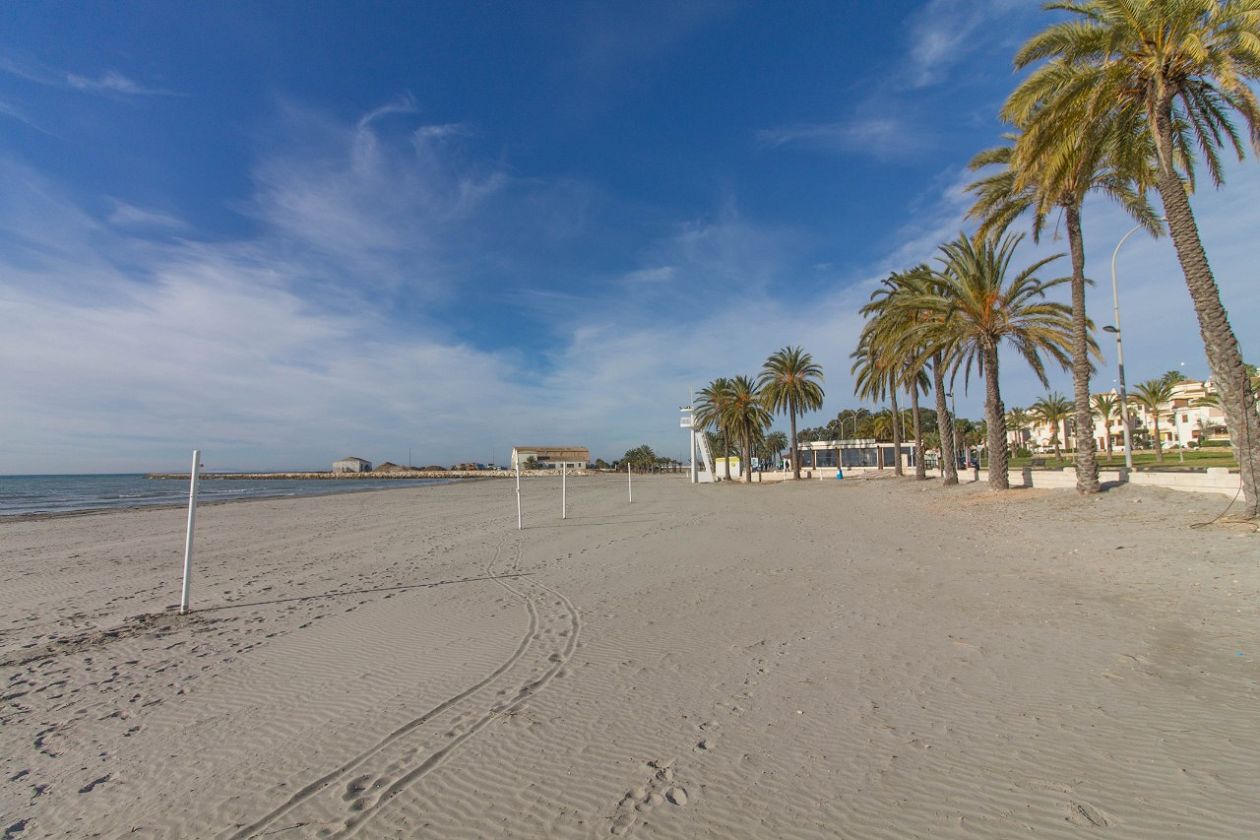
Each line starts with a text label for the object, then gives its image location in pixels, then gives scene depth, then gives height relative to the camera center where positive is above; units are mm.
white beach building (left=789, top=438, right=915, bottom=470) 63188 +1490
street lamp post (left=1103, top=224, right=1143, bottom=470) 21234 +3395
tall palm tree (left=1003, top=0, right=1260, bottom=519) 10625 +7234
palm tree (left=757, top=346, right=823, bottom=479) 44688 +6225
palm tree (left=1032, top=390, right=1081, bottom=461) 58625 +5147
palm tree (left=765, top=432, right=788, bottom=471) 121188 +5451
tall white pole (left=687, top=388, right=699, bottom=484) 56719 +4734
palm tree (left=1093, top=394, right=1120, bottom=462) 54500 +4977
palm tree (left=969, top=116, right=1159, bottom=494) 13352 +6962
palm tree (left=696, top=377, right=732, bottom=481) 53625 +5939
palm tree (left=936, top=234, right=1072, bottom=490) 20078 +5034
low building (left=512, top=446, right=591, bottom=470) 136750 +4597
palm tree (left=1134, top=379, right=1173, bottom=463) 44469 +4910
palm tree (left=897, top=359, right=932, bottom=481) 27797 +3774
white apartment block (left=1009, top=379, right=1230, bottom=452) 67312 +4308
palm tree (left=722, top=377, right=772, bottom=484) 50375 +4875
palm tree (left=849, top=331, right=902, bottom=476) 30141 +5186
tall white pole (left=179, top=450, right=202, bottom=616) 7691 -802
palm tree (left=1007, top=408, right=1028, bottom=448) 72481 +5373
